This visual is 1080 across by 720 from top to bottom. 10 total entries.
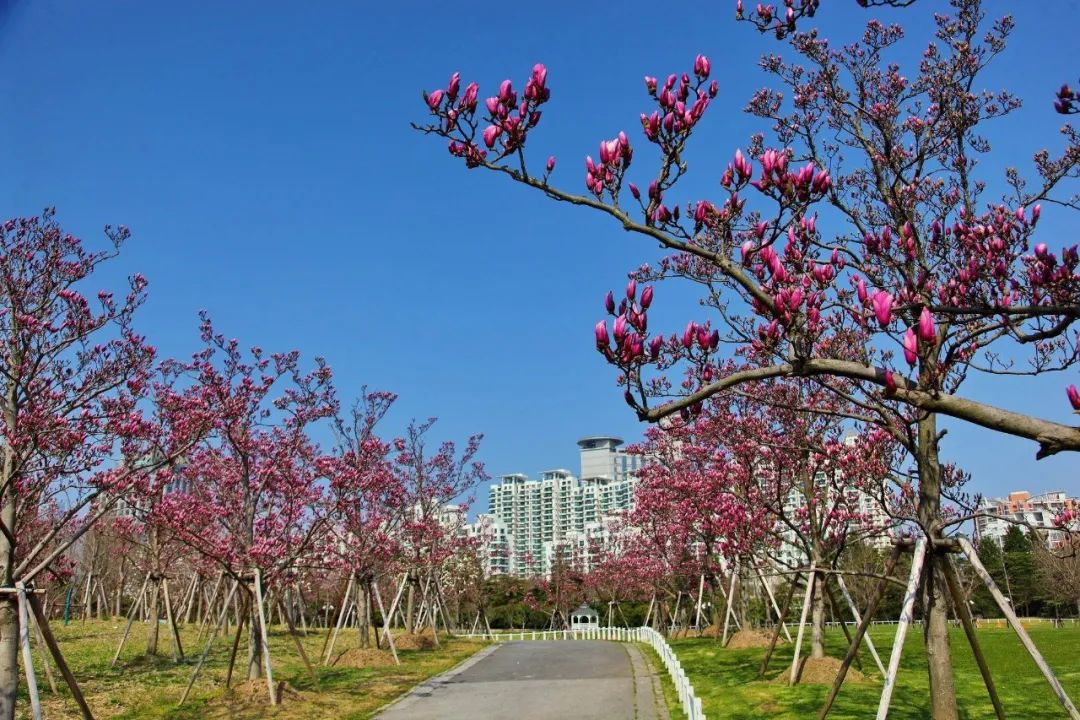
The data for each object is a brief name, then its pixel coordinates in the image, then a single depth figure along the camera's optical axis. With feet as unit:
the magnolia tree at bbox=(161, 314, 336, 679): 49.01
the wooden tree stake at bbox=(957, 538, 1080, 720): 18.95
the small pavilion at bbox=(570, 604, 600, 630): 168.85
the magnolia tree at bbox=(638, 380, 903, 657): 43.88
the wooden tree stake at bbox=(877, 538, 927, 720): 20.03
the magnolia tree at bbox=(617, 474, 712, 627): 60.34
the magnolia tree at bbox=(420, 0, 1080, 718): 16.20
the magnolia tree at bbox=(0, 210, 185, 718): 32.37
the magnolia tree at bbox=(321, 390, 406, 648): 58.70
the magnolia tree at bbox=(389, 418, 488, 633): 92.22
